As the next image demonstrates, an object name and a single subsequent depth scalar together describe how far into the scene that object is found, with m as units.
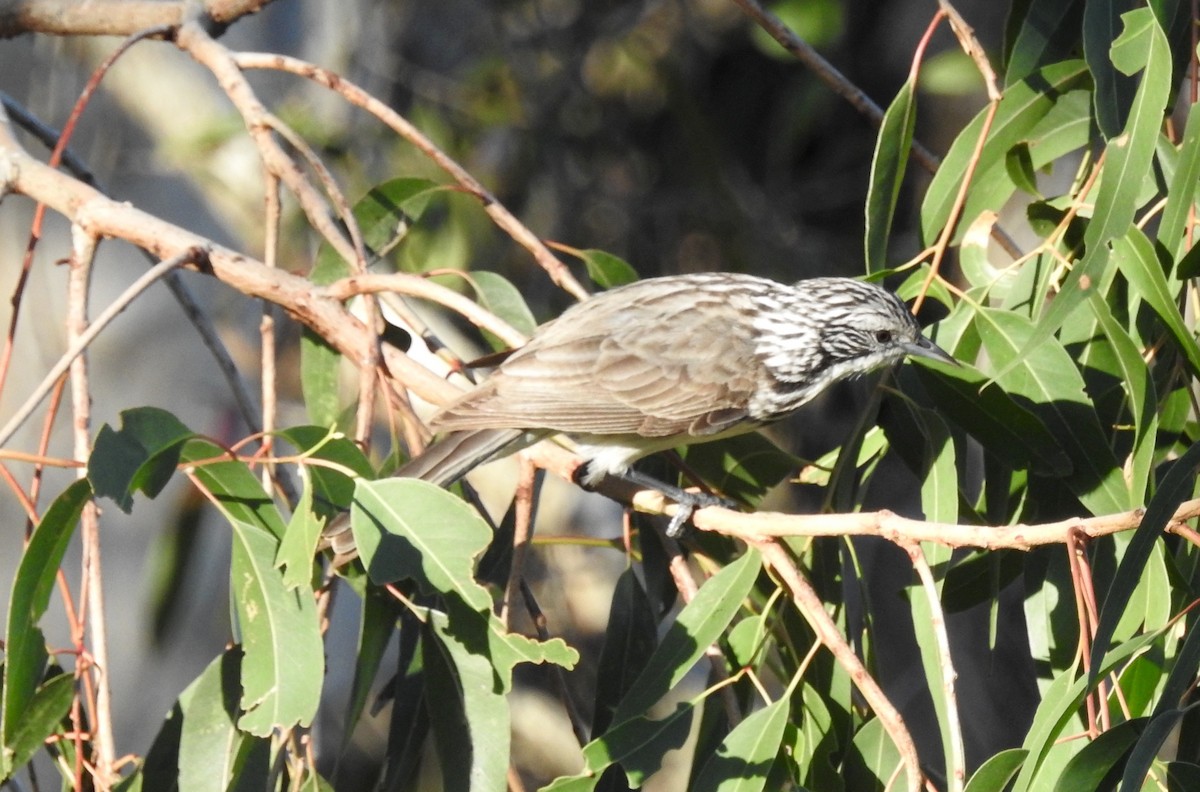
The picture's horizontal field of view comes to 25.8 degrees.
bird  6.43
